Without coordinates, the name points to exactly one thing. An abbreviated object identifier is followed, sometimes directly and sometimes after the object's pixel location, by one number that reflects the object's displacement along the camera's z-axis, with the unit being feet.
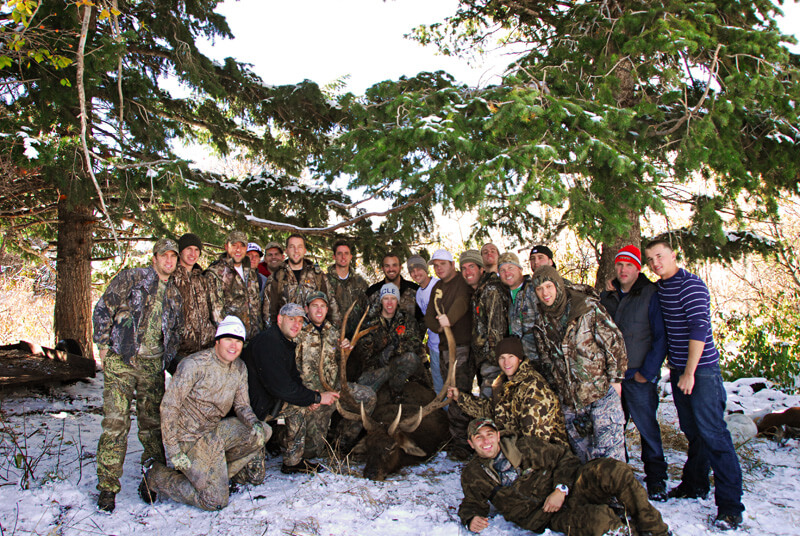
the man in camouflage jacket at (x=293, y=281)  19.90
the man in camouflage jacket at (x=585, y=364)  13.99
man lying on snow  11.62
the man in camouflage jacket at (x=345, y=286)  21.70
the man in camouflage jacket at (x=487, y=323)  17.04
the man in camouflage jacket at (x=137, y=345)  14.51
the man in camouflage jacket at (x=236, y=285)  17.95
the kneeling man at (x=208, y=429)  13.97
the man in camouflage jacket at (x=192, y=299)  16.92
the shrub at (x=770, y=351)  25.57
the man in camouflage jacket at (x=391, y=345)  20.88
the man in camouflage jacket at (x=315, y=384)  16.94
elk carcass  16.76
